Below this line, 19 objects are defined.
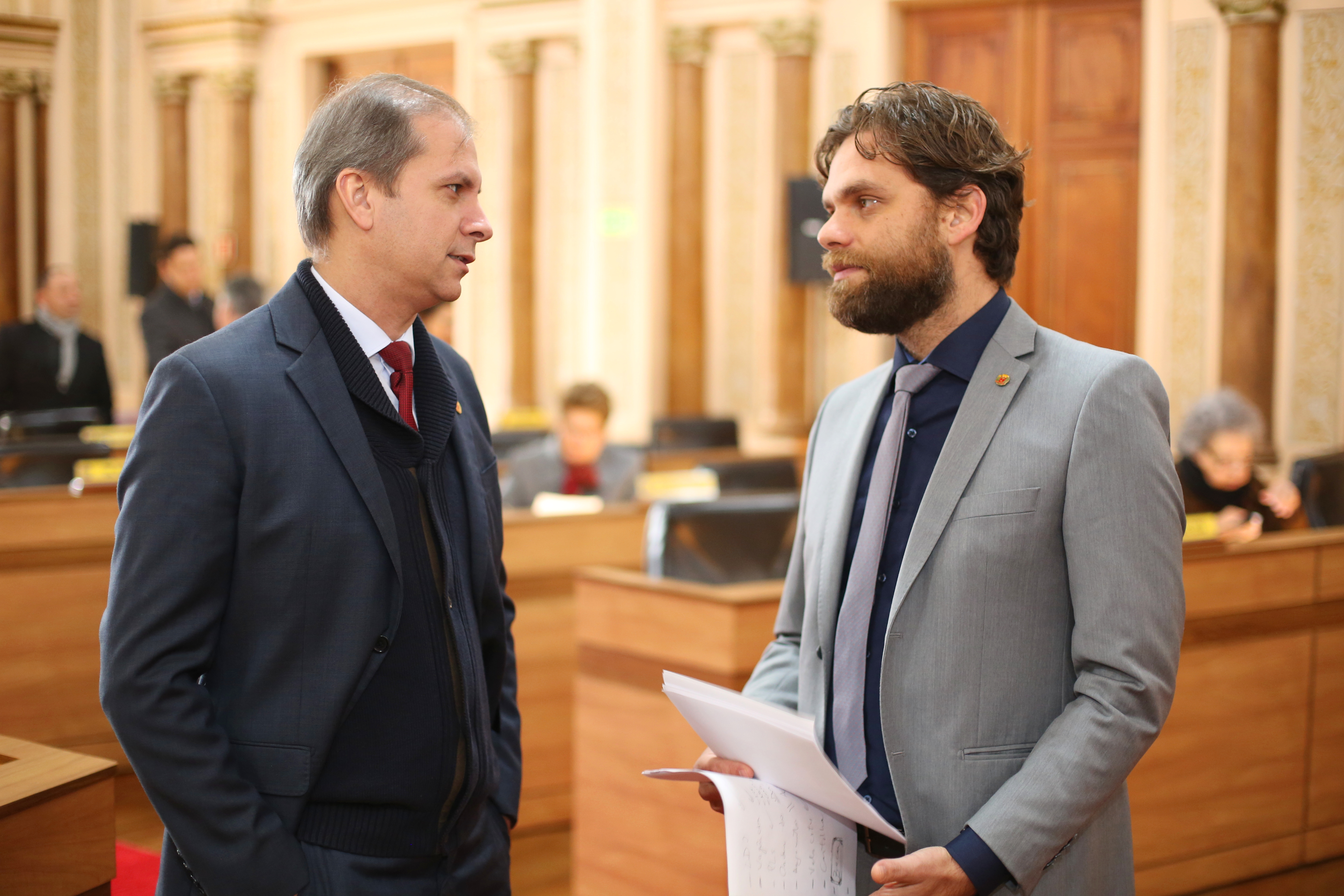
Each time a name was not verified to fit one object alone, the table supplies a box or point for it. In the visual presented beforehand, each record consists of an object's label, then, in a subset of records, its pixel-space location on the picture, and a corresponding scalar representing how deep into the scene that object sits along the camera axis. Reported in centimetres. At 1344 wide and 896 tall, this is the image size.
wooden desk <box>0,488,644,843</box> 352
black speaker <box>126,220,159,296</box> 998
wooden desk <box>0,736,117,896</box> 147
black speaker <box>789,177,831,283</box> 754
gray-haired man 124
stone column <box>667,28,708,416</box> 828
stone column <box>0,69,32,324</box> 1032
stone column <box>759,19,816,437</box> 793
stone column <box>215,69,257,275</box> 1041
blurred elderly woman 427
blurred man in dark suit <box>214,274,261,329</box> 525
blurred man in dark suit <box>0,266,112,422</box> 670
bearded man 131
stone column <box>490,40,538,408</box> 891
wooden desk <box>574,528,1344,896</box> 285
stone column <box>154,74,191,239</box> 1085
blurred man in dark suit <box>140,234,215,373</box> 676
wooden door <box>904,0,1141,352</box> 728
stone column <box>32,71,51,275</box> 1059
